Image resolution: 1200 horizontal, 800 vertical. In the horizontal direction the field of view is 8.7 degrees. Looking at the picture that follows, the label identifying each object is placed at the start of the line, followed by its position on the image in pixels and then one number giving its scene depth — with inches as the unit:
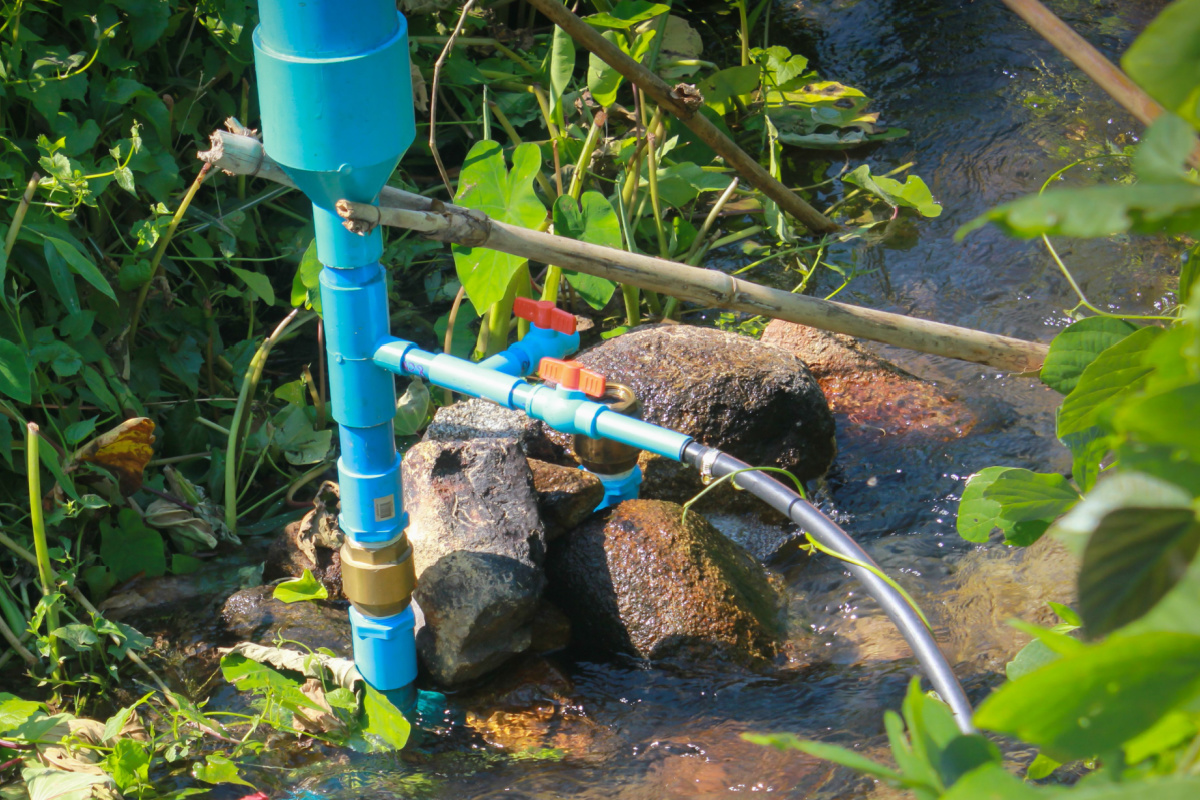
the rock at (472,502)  256.7
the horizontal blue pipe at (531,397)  248.5
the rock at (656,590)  256.6
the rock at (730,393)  266.4
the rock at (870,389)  270.9
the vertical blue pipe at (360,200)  245.1
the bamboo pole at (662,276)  246.4
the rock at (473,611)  254.4
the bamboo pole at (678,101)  259.1
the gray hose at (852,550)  241.4
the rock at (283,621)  256.8
